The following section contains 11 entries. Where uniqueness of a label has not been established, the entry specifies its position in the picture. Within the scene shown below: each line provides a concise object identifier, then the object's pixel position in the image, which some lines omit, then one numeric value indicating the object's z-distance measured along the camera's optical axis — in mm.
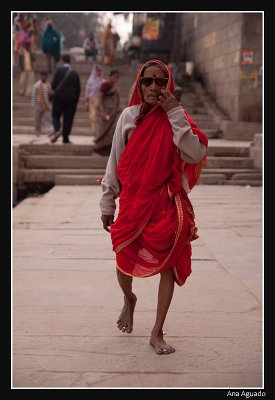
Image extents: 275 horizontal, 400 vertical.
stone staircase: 11945
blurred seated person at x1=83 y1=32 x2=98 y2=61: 25397
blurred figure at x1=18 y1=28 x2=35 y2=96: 19328
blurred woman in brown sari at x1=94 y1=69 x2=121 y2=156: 12148
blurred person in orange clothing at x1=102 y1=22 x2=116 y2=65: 22516
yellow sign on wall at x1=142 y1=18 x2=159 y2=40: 24156
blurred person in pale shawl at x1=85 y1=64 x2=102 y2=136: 14648
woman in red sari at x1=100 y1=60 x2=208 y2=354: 3441
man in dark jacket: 12500
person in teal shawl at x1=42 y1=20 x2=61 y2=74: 19531
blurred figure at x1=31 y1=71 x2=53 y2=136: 14531
